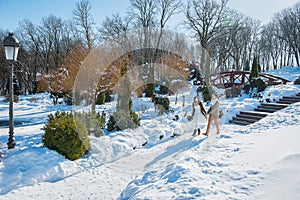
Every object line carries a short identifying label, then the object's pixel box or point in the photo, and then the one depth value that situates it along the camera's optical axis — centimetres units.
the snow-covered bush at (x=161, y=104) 994
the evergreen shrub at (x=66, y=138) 453
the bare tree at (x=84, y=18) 2656
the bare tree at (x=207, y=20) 2172
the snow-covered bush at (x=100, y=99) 1288
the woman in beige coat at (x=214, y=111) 571
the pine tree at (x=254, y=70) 1516
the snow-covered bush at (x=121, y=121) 677
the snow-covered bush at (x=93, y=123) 591
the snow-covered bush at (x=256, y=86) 1265
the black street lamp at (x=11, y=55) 462
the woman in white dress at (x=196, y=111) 617
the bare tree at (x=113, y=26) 2107
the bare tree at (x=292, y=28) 3153
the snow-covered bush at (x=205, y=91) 1252
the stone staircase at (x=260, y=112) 831
